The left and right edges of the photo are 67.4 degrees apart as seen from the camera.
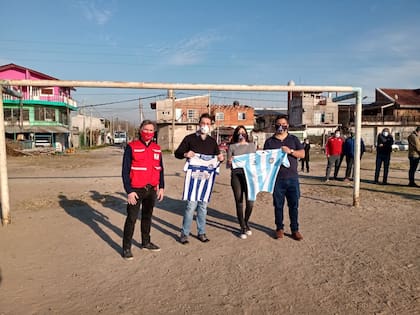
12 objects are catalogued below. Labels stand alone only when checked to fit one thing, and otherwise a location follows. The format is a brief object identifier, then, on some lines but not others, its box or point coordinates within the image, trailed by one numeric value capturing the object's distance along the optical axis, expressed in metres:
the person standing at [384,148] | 10.46
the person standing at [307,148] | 15.05
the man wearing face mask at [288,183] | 5.12
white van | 63.13
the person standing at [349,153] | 11.50
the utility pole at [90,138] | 54.01
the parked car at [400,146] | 36.74
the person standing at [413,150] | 9.70
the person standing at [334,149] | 11.41
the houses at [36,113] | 36.53
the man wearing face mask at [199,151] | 4.92
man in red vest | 4.33
